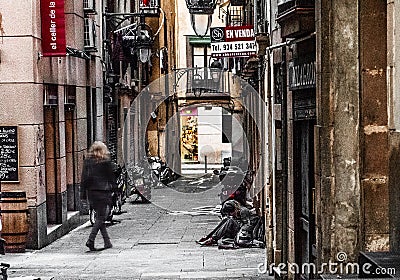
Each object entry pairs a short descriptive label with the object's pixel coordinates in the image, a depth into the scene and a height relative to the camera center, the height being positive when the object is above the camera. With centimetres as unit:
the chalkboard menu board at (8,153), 1638 -60
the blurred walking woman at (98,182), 1641 -115
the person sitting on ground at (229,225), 1756 -210
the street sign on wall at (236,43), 1834 +155
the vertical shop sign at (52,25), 1709 +181
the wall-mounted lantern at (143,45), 2781 +229
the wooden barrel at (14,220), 1609 -179
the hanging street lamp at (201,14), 1833 +218
